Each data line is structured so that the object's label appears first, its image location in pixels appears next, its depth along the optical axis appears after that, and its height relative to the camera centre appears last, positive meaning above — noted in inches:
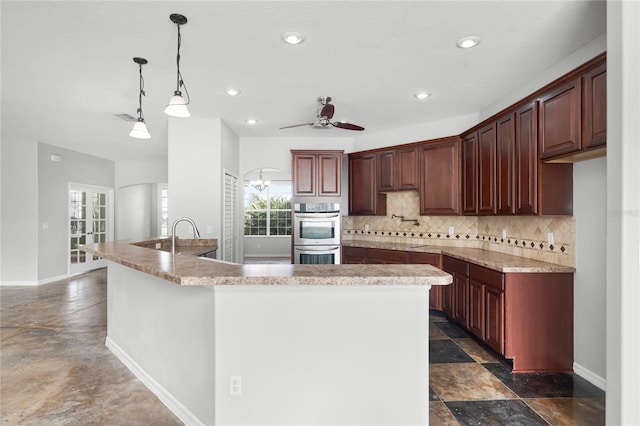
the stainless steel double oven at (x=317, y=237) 211.6 -14.0
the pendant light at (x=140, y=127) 119.3 +28.9
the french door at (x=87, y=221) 287.9 -6.4
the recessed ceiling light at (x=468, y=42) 105.2 +51.1
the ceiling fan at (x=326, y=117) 143.8 +39.7
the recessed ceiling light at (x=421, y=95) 154.5 +51.6
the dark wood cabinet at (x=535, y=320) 115.5 -34.6
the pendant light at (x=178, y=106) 99.7 +29.8
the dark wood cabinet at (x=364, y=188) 214.5 +15.6
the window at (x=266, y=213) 408.8 +0.3
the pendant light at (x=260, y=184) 372.2 +31.3
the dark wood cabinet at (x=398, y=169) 196.7 +24.8
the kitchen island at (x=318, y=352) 75.1 -29.2
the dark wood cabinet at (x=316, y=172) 215.8 +24.8
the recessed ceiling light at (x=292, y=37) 102.5 +51.2
